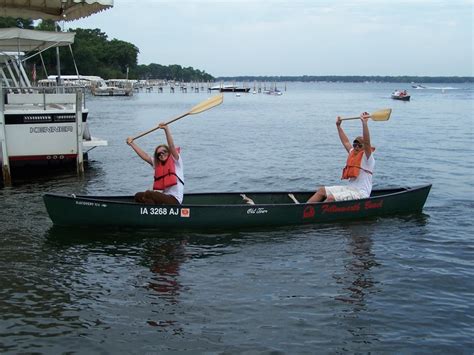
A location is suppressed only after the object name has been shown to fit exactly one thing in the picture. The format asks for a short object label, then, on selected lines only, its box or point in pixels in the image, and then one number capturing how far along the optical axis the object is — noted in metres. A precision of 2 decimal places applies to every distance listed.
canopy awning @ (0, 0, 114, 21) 18.47
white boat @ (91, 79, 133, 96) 92.38
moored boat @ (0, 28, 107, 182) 16.48
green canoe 11.39
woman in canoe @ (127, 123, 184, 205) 11.27
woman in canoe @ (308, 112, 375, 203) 12.13
